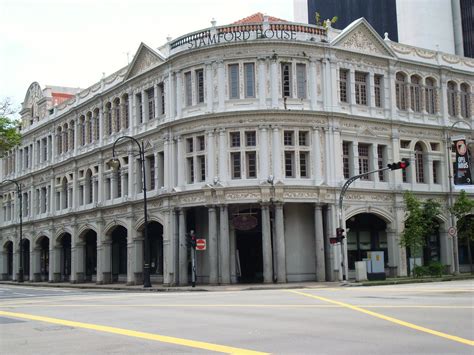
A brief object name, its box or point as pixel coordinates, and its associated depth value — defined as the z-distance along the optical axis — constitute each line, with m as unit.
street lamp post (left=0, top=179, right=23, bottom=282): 64.81
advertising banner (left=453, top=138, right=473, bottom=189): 49.34
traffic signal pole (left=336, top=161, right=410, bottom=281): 35.31
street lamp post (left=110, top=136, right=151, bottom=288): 42.52
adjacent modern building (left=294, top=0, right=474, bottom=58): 83.75
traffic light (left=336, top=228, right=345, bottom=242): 38.46
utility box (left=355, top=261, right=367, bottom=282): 40.22
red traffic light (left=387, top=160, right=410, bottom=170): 35.12
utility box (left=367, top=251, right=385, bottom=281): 42.16
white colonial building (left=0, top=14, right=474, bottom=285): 42.16
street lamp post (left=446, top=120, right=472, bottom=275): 48.28
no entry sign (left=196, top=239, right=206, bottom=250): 41.44
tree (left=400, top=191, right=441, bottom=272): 43.69
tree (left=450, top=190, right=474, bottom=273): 46.88
